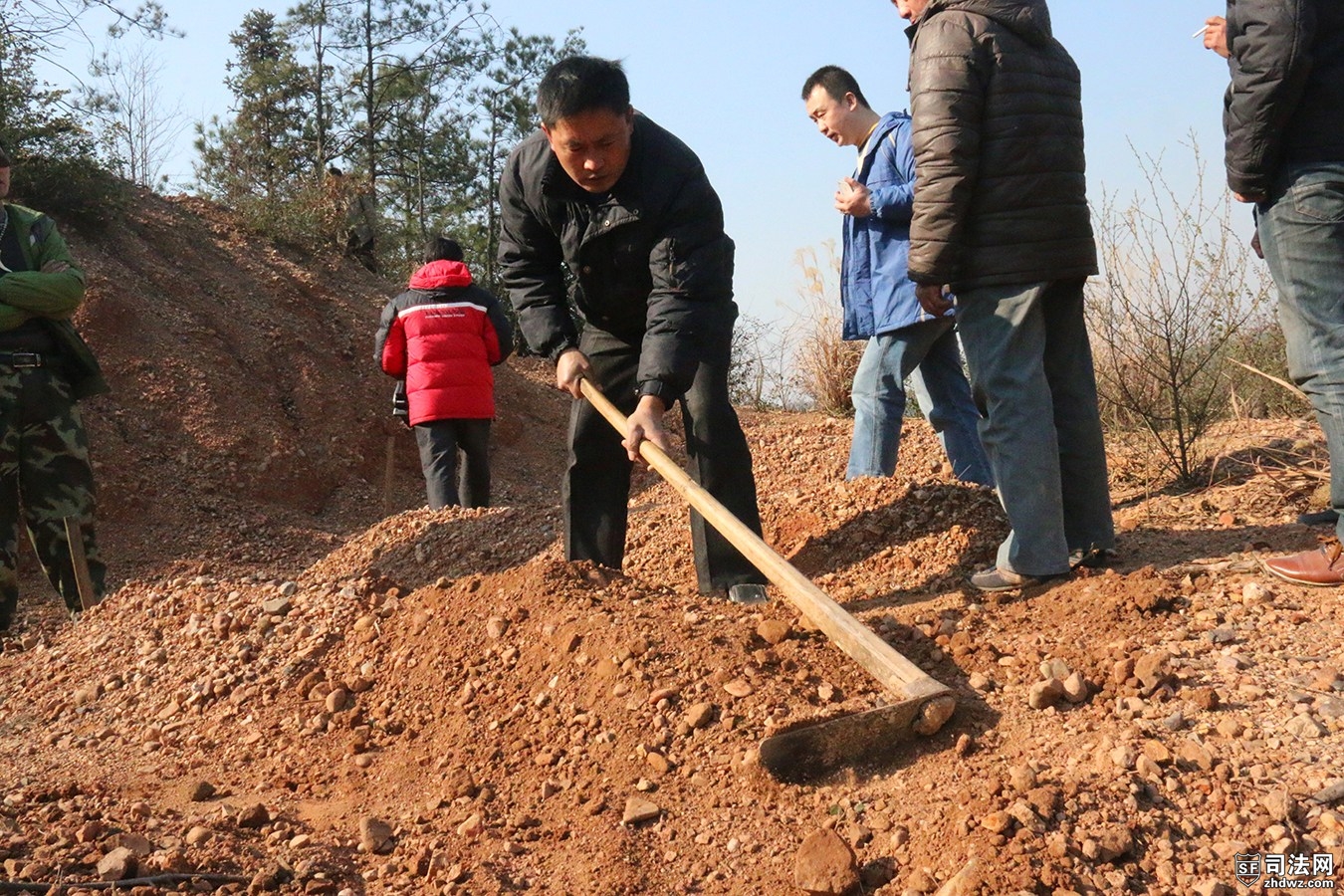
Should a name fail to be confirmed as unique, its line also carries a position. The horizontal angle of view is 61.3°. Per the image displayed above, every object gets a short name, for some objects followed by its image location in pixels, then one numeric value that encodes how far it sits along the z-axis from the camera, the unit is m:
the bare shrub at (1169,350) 5.03
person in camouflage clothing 4.58
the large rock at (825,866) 2.13
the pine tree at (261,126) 13.99
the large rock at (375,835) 2.46
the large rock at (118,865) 2.22
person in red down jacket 6.18
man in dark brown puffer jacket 3.15
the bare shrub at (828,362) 9.48
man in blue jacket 4.38
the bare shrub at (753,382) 11.42
